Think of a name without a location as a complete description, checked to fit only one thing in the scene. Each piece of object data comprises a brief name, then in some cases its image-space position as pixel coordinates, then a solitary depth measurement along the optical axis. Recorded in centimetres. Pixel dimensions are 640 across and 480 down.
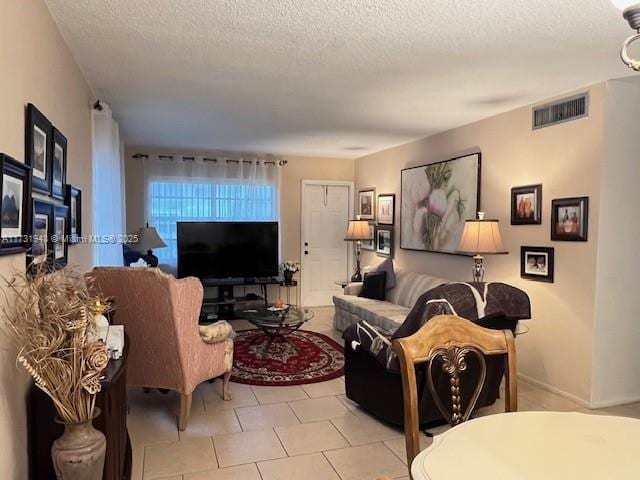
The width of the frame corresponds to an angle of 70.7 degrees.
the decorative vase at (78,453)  156
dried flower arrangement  149
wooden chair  154
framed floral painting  472
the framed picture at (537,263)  377
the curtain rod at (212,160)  638
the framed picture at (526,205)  389
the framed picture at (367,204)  694
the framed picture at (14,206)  157
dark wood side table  174
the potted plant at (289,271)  678
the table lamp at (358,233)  646
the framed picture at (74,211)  268
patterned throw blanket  271
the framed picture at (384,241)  639
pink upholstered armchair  295
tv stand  631
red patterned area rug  407
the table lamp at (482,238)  391
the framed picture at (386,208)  636
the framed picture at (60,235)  237
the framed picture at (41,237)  193
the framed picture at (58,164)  232
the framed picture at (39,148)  189
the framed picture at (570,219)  347
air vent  349
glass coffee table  440
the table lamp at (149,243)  562
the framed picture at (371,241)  686
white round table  111
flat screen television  627
